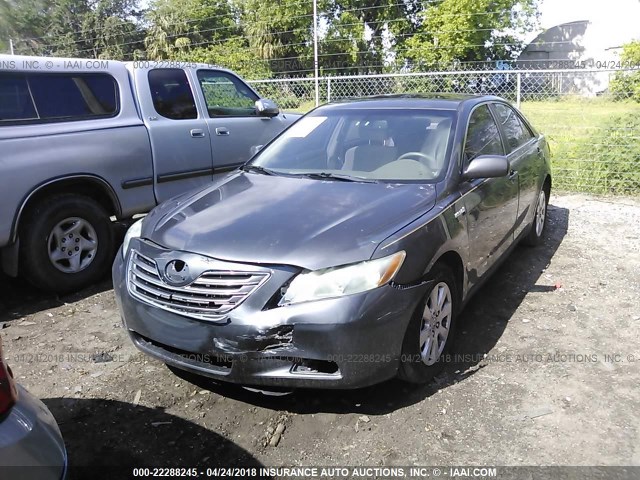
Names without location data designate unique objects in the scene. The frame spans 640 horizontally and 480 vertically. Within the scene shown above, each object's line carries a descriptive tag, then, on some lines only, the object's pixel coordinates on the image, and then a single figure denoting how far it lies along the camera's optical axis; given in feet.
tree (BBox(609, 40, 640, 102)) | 29.55
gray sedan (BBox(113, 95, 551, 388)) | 8.71
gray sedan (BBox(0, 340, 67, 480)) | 5.08
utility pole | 38.45
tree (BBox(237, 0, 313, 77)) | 112.16
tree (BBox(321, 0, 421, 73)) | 110.42
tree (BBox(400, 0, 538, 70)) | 111.45
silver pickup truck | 14.19
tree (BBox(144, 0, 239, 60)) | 120.06
